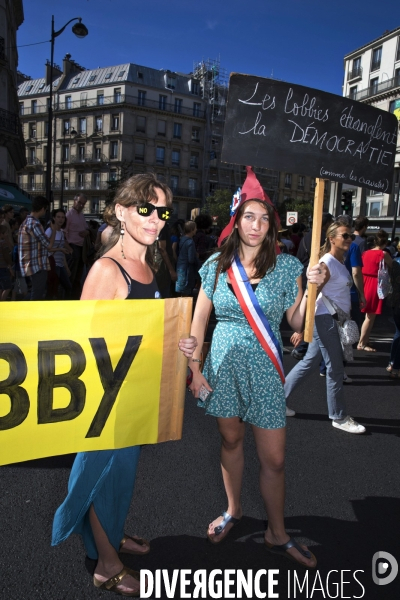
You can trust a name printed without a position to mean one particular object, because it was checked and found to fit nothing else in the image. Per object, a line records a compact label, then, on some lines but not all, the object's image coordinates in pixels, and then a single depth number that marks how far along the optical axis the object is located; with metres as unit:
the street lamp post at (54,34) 16.03
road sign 19.18
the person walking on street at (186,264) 7.89
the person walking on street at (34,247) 6.90
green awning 21.63
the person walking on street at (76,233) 9.81
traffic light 13.21
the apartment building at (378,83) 46.12
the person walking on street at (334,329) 4.22
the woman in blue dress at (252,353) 2.36
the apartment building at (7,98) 26.06
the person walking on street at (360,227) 6.91
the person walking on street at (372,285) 7.56
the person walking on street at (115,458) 2.08
